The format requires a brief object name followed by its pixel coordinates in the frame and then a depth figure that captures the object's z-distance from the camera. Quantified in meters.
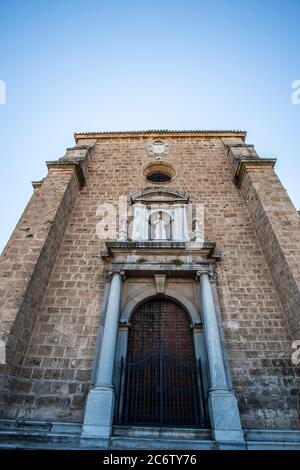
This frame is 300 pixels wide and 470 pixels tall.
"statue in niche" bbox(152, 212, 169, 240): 7.03
